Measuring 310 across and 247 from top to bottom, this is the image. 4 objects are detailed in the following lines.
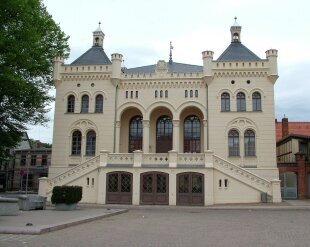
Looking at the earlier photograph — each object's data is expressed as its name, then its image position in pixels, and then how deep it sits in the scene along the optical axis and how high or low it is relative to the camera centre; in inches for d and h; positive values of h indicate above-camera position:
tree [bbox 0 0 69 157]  957.2 +335.9
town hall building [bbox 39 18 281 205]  1222.3 +282.2
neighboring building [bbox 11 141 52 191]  2495.1 +189.5
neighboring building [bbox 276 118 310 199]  1378.0 +92.3
